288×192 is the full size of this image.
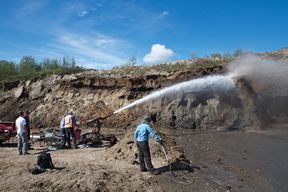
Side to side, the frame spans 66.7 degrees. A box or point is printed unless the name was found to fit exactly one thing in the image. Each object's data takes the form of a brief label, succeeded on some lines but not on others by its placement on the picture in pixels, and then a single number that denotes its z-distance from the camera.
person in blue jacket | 6.74
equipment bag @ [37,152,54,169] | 7.22
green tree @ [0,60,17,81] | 28.38
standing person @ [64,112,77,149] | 10.33
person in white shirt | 9.59
